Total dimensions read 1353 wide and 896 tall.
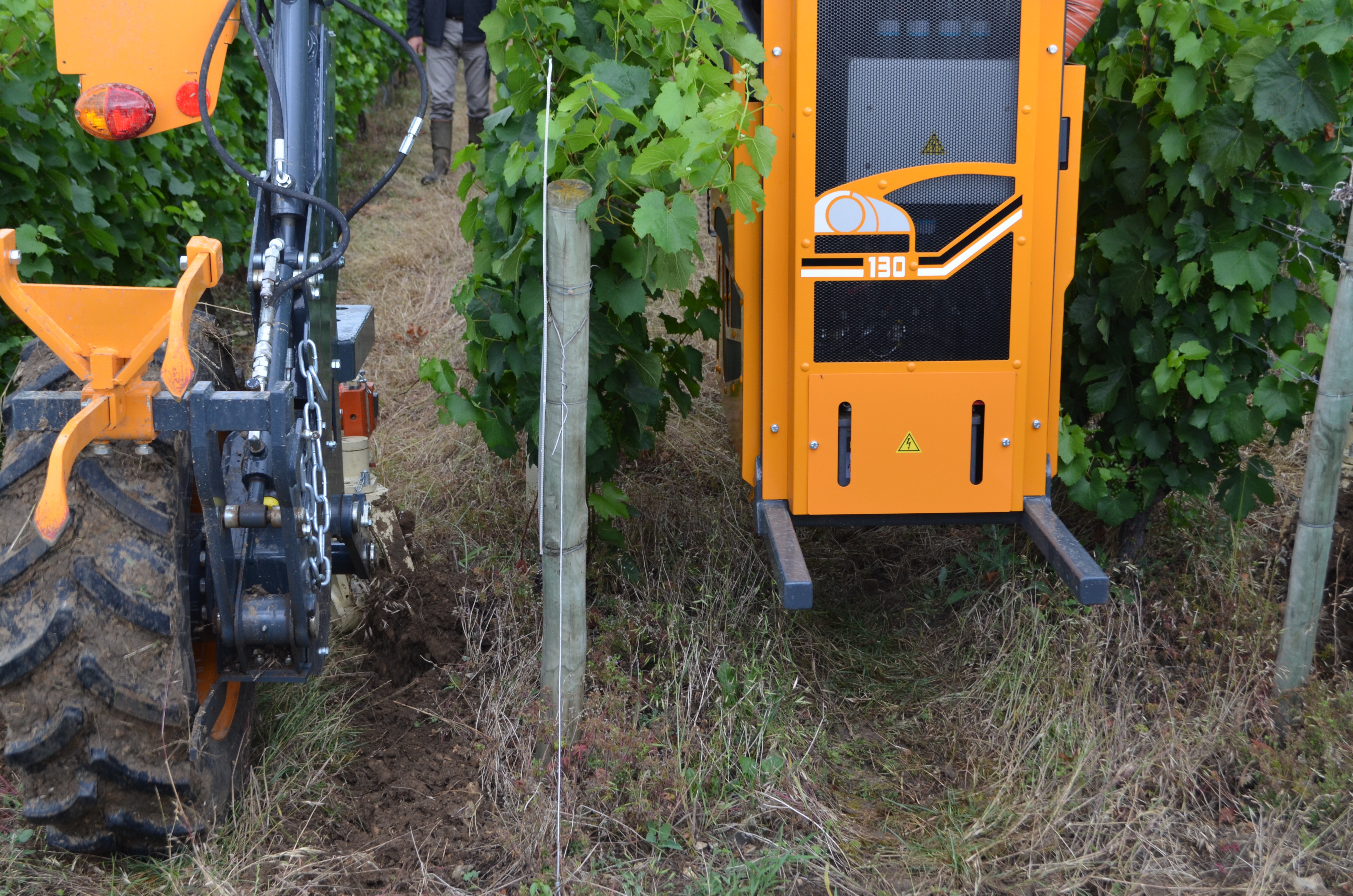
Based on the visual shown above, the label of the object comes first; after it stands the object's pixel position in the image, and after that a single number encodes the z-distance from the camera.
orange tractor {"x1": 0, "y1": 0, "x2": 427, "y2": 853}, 2.32
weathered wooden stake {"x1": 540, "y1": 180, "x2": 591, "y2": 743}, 2.72
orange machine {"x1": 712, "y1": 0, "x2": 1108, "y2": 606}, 2.97
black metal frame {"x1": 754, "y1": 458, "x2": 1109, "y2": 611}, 2.85
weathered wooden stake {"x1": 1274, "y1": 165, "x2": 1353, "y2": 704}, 3.00
